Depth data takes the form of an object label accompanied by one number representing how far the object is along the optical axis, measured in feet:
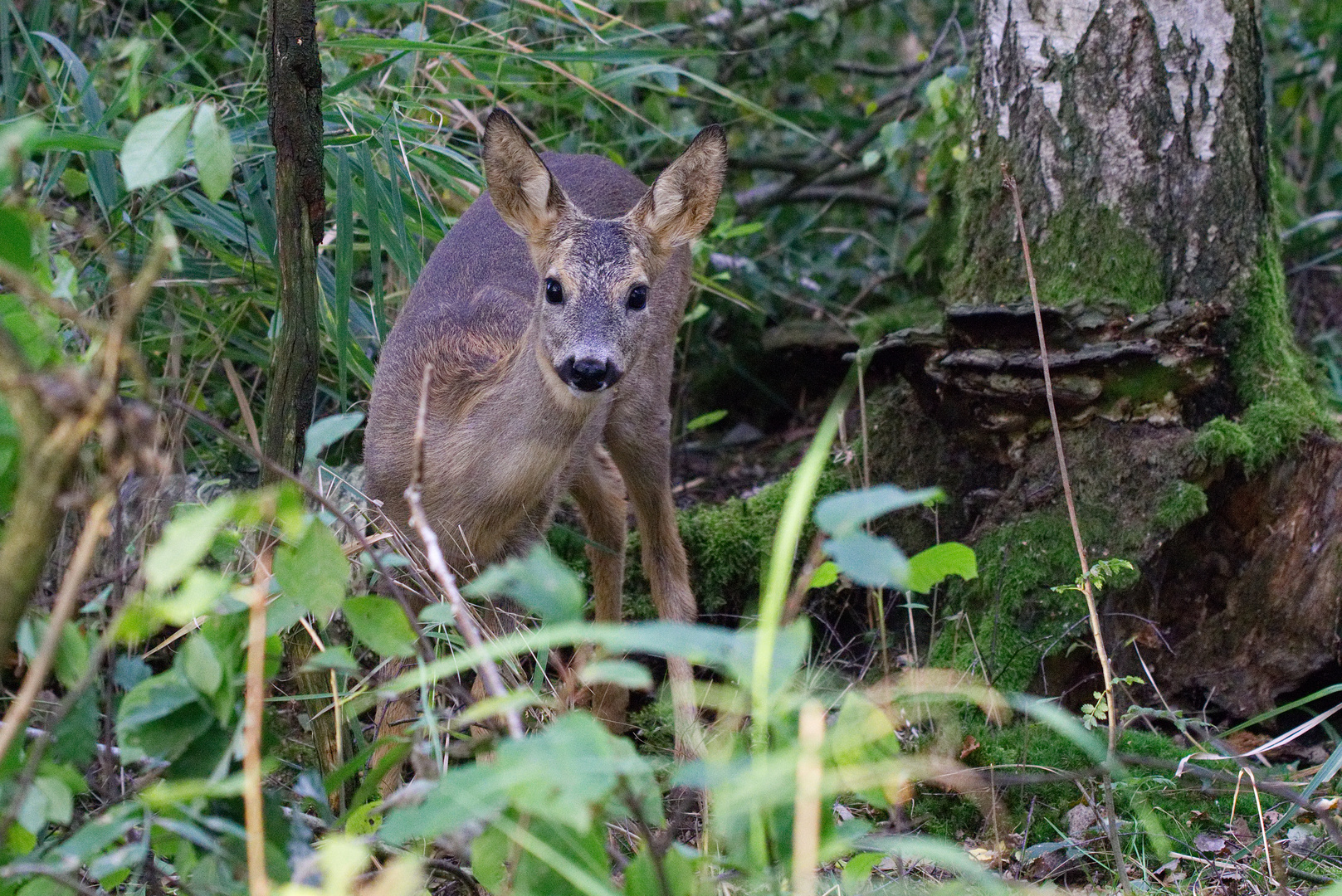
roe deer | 33.90
